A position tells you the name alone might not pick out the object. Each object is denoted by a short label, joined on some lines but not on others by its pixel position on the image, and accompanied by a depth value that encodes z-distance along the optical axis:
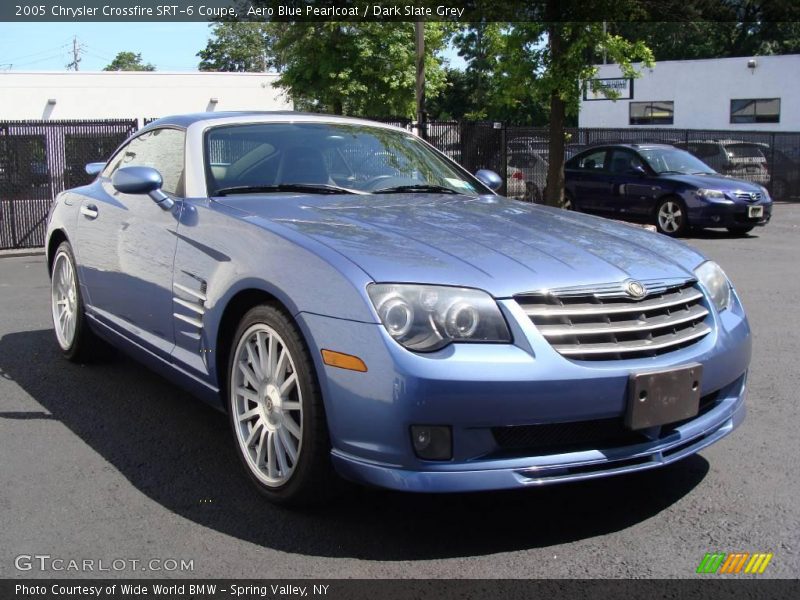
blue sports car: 3.02
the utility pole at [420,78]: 17.64
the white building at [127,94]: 34.81
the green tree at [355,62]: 26.25
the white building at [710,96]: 36.53
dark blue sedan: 14.45
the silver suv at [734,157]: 21.81
